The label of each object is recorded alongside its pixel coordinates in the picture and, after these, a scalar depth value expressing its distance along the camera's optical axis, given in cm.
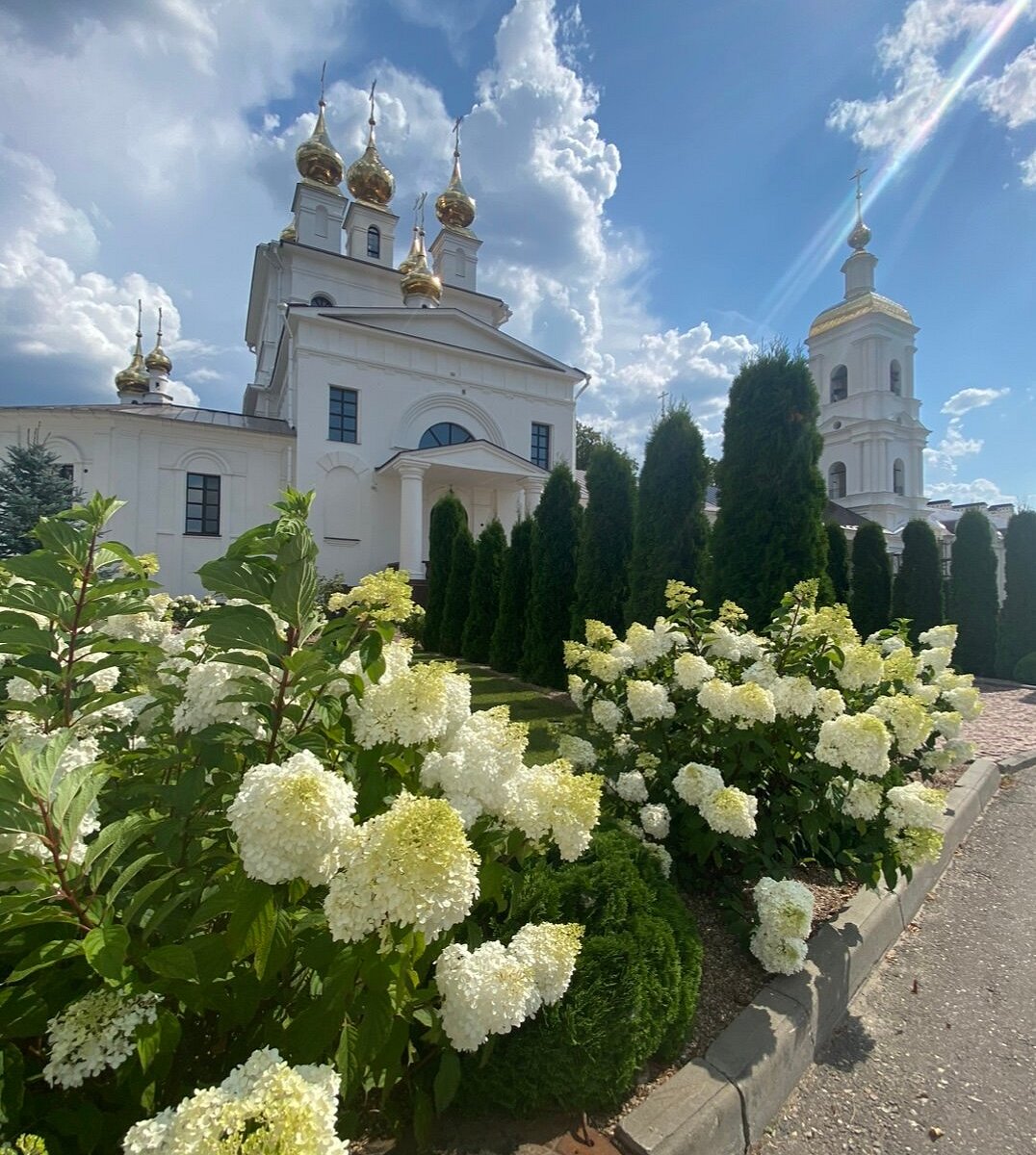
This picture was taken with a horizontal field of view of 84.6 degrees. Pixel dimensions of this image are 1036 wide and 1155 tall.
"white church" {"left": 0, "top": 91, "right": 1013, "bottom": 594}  1703
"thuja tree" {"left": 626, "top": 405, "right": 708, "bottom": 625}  709
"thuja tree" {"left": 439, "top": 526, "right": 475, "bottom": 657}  1288
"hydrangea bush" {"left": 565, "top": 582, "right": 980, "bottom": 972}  241
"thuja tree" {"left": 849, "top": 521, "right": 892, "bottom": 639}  1258
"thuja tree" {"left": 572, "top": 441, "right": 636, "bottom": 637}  817
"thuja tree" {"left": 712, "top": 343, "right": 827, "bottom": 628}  625
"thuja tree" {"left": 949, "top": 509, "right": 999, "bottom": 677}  1219
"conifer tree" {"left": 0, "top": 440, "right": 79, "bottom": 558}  1144
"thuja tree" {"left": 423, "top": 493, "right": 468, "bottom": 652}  1350
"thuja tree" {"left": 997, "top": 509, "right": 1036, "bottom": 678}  1209
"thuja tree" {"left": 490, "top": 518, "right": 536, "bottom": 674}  1045
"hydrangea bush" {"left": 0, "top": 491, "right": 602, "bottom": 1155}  97
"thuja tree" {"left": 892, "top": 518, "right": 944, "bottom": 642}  1216
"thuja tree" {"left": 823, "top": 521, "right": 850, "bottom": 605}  1122
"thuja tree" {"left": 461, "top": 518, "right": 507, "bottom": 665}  1184
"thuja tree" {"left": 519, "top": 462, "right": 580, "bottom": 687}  907
